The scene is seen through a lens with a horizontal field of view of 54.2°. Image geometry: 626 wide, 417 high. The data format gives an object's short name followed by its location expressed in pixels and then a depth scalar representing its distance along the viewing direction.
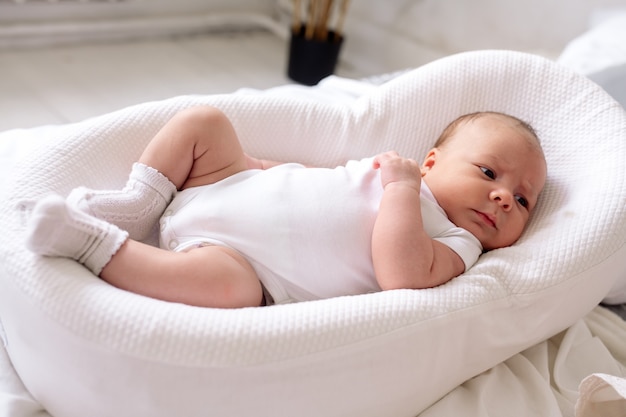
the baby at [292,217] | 0.78
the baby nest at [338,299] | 0.68
